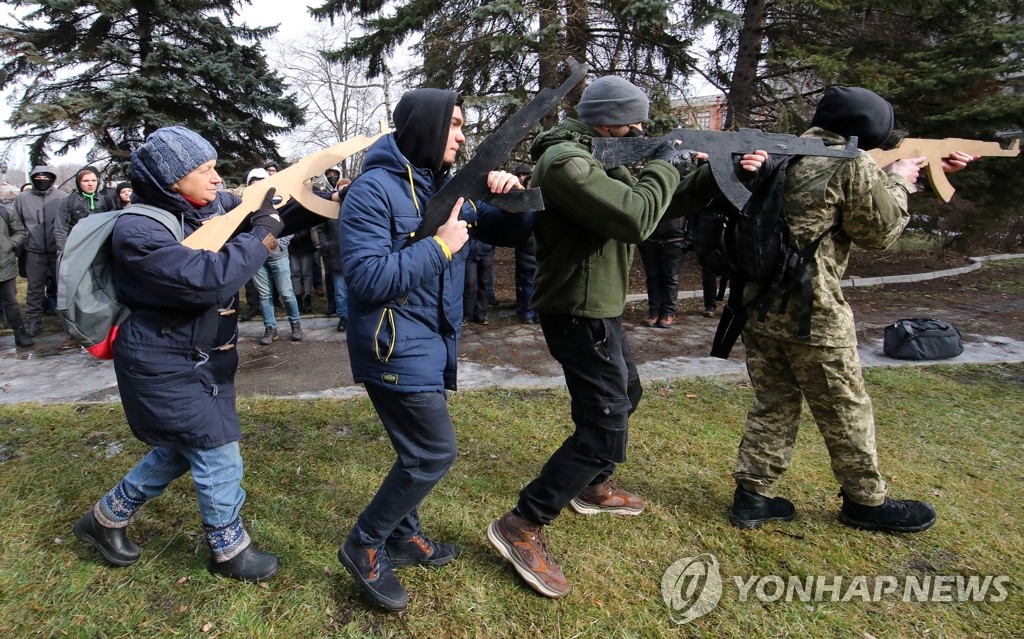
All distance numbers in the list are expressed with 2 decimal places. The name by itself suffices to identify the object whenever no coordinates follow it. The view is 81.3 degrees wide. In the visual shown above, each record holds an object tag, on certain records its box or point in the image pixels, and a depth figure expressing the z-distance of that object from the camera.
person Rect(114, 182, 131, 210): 6.96
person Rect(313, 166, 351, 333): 7.75
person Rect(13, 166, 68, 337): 7.41
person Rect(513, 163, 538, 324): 8.11
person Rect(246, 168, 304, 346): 7.07
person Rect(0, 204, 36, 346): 6.95
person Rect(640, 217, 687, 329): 7.68
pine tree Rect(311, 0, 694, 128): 8.92
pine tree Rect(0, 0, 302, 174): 9.80
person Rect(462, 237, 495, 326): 7.73
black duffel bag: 6.10
